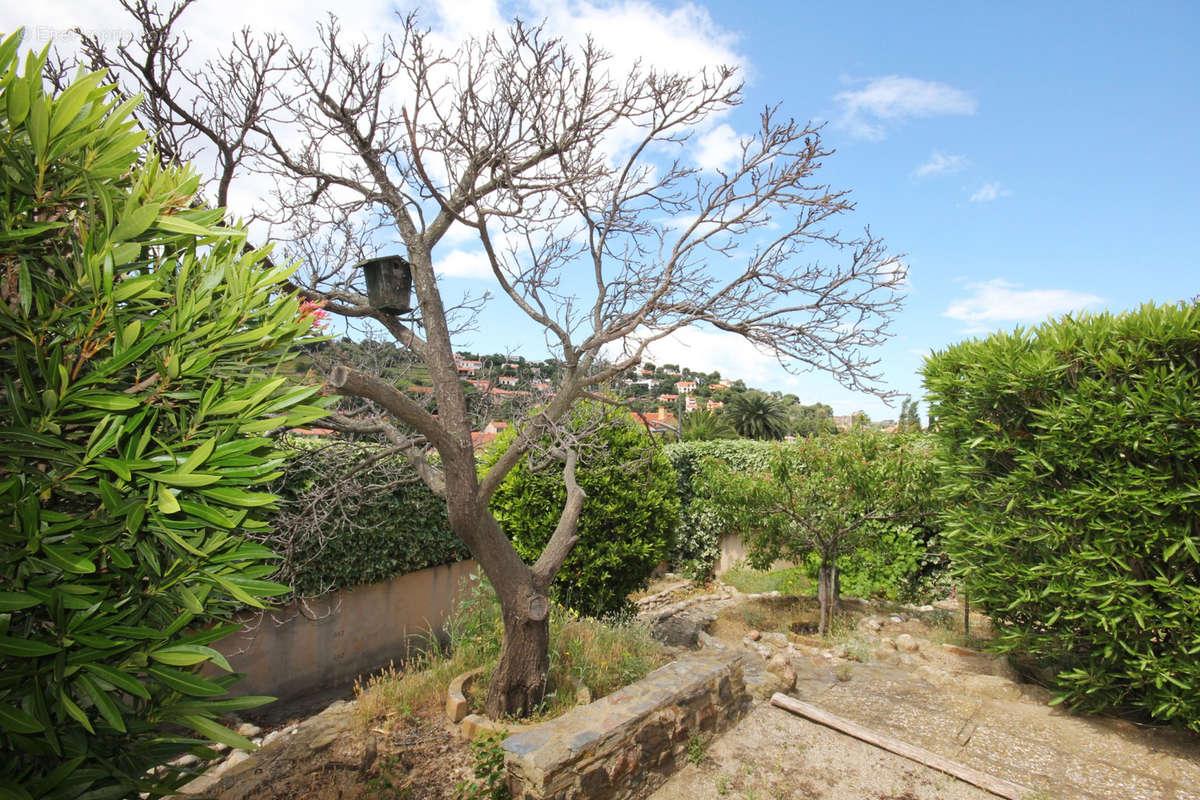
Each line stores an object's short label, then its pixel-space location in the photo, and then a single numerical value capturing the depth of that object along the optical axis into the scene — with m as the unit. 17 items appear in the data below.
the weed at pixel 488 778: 3.07
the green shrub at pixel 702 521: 10.87
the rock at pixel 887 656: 5.94
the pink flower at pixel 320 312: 2.22
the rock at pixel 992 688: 4.85
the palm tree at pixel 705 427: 20.86
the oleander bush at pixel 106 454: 1.15
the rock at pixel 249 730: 5.01
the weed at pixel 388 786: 3.16
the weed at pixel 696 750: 3.71
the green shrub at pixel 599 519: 6.15
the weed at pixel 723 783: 3.37
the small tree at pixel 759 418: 26.30
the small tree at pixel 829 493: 6.70
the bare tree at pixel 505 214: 3.62
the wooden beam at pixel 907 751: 3.41
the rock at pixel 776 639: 6.85
